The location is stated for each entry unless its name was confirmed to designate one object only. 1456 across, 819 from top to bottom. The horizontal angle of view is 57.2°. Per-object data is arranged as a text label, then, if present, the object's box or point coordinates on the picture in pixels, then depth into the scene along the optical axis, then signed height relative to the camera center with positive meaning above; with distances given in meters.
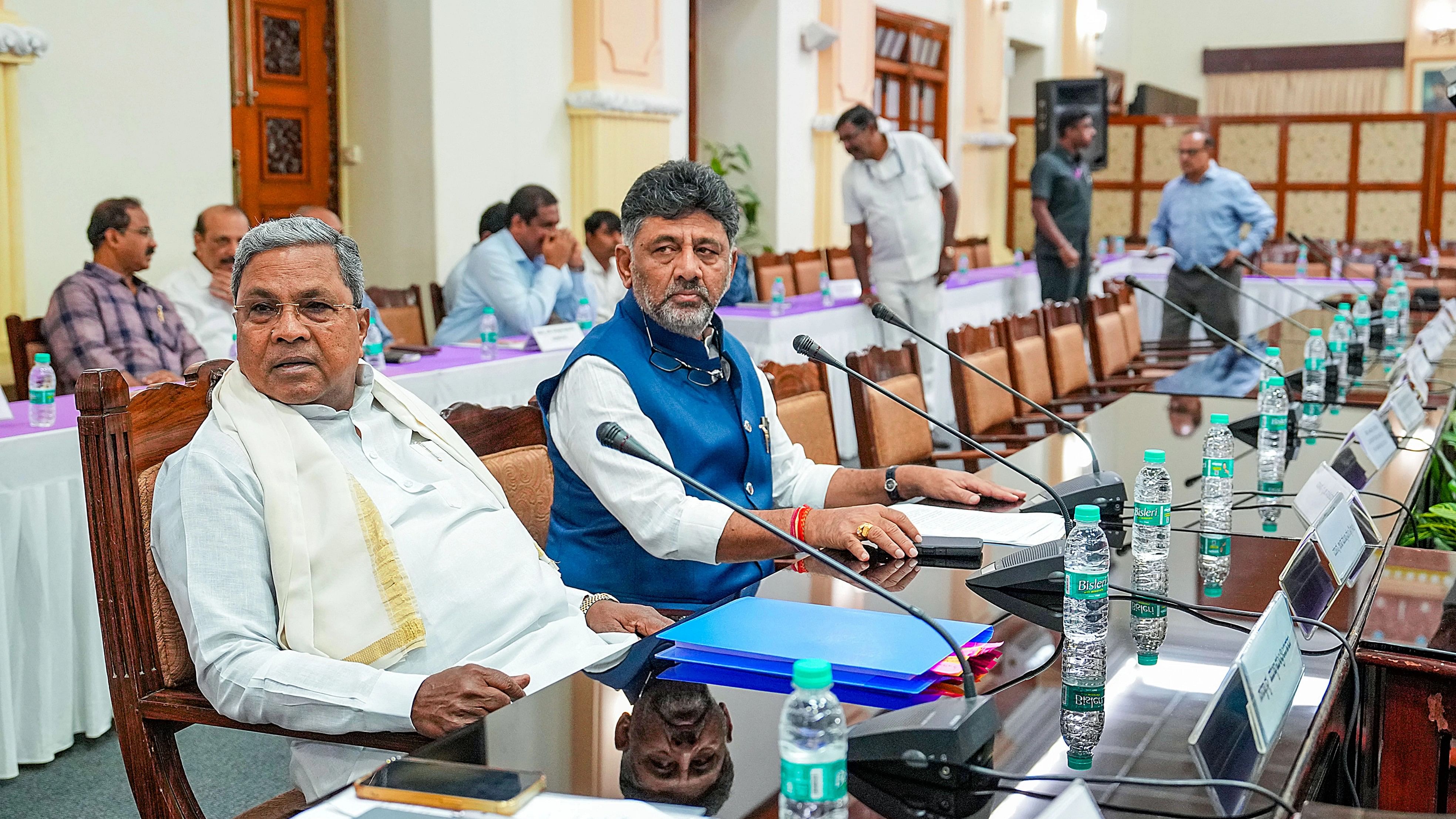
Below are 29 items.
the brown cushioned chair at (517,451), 2.04 -0.32
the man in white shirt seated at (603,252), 5.46 -0.02
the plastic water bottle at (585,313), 4.86 -0.23
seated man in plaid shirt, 3.68 -0.19
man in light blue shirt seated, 4.75 -0.09
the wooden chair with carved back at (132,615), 1.48 -0.41
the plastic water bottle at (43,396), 2.78 -0.31
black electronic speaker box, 9.98 +1.10
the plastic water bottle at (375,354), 3.72 -0.30
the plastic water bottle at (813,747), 0.90 -0.34
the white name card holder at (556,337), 4.18 -0.28
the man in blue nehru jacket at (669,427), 1.82 -0.26
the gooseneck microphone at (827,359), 1.78 -0.15
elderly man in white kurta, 1.38 -0.34
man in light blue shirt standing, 6.89 +0.12
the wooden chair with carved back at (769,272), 7.02 -0.13
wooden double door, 5.83 +0.63
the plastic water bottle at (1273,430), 2.50 -0.36
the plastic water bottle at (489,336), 4.05 -0.27
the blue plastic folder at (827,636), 1.29 -0.40
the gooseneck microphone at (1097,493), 2.04 -0.37
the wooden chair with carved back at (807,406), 2.65 -0.32
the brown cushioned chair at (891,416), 2.93 -0.37
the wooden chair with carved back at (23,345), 3.70 -0.27
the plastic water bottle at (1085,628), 1.21 -0.37
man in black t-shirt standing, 7.20 +0.23
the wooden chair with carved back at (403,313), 4.88 -0.24
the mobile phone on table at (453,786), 1.00 -0.41
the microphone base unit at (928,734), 1.04 -0.38
